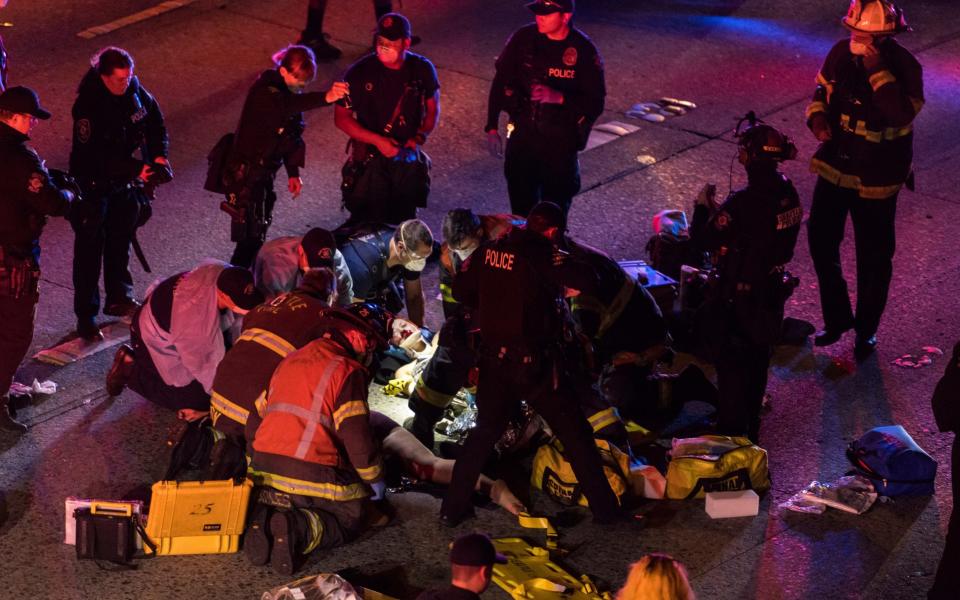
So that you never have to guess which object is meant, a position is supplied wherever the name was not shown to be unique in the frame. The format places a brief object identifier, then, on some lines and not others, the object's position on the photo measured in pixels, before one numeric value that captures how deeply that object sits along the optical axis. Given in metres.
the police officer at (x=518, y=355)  13.63
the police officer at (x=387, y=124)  18.47
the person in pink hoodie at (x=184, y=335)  15.17
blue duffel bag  14.84
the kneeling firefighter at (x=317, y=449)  13.21
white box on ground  14.46
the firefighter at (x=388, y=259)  17.08
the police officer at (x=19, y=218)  15.09
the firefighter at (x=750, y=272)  15.09
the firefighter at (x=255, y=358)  14.09
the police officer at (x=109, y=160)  16.97
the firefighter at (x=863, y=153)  17.06
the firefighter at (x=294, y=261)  16.00
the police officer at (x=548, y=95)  18.73
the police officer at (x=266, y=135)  17.58
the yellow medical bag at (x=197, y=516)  13.46
